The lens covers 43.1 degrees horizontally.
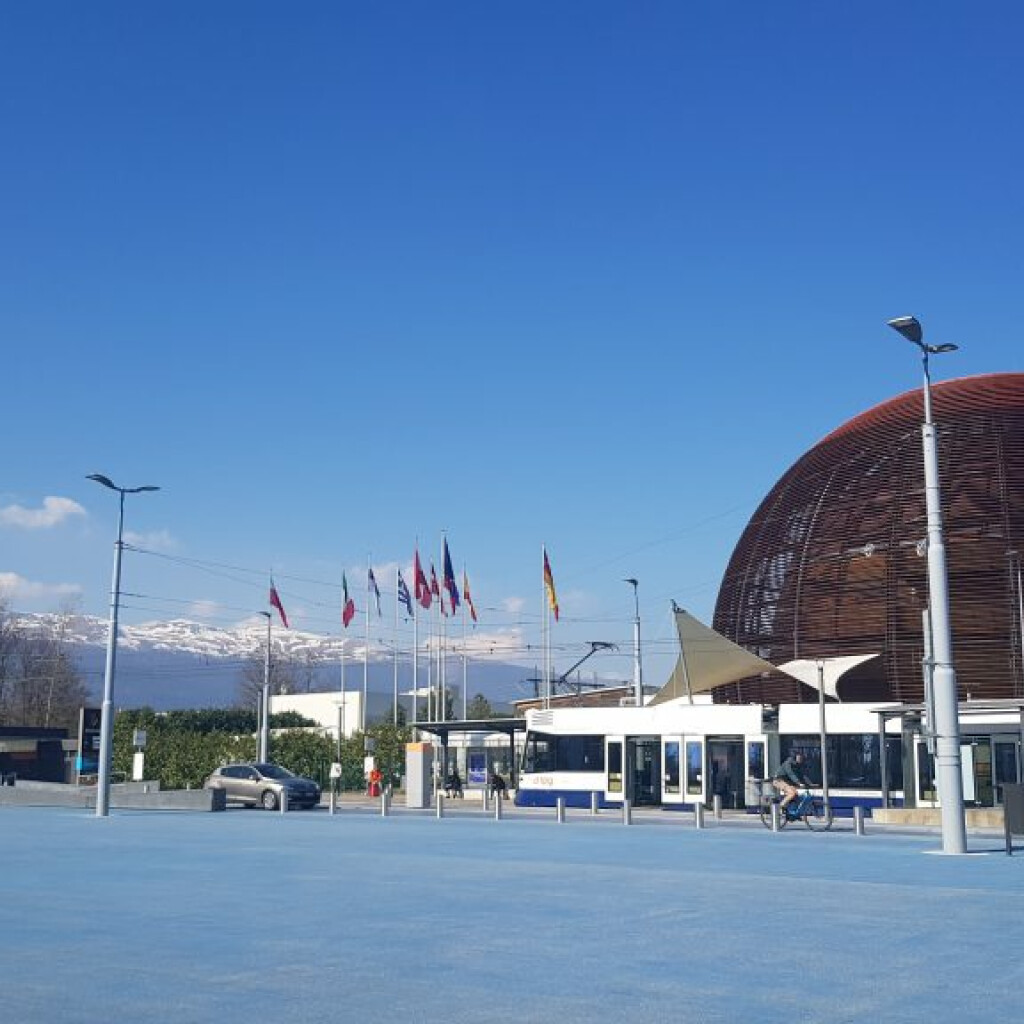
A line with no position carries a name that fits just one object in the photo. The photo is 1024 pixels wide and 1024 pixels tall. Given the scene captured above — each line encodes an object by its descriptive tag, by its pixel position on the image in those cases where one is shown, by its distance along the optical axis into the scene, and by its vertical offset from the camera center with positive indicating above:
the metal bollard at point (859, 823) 26.39 -1.53
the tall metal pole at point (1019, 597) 41.64 +4.80
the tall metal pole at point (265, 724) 53.33 +0.89
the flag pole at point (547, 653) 52.44 +4.03
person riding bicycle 29.58 -0.77
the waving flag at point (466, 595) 63.39 +7.33
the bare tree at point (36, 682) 102.88 +5.10
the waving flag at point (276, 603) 61.02 +6.59
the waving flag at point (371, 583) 67.88 +8.39
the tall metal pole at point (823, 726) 32.33 +0.55
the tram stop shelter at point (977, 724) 33.88 +0.65
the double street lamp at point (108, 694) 34.41 +1.36
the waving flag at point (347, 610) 63.59 +6.56
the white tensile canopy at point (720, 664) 41.32 +2.72
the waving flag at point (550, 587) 57.11 +6.98
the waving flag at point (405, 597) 64.31 +7.30
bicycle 28.89 -1.47
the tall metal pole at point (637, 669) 50.41 +3.15
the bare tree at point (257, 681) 120.19 +6.39
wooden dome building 43.47 +6.86
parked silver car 41.06 -1.28
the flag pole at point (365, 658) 71.95 +4.92
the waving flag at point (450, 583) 60.50 +7.51
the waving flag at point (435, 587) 62.20 +7.49
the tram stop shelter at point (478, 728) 46.79 +0.67
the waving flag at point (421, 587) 60.34 +7.32
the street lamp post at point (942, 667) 20.11 +1.30
